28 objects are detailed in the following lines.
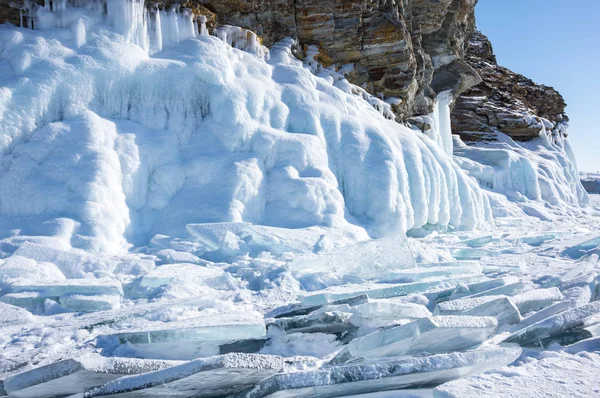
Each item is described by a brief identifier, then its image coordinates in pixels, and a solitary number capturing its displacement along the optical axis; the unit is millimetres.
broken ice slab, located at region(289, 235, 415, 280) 6957
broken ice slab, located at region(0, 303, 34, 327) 4758
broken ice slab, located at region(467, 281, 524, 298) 5137
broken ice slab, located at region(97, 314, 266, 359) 3742
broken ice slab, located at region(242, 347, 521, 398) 2762
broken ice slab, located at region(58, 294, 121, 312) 5344
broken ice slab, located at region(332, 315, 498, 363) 3230
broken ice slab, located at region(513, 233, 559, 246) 11438
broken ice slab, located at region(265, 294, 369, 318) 4806
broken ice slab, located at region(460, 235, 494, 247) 10945
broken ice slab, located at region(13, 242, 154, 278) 6652
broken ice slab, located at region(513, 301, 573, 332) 4106
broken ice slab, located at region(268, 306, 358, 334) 4086
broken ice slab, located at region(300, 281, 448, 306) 5230
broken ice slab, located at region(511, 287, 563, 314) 4543
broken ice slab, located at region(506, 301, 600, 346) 3477
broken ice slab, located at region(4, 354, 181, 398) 2824
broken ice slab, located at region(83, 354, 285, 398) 2701
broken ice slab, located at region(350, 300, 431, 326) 4332
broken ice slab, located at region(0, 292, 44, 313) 5355
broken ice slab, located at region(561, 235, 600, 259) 8859
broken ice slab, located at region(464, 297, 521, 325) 4129
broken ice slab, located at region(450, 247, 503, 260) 9214
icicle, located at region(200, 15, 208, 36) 11688
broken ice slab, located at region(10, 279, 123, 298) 5477
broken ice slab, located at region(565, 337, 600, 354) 3389
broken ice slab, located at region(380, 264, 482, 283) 6669
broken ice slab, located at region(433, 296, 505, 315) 4195
